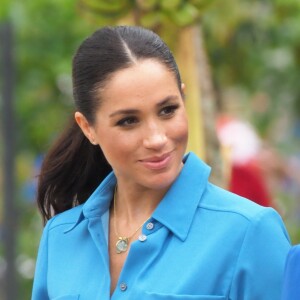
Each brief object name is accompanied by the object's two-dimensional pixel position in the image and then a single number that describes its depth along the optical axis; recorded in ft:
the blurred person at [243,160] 51.13
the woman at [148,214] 21.67
